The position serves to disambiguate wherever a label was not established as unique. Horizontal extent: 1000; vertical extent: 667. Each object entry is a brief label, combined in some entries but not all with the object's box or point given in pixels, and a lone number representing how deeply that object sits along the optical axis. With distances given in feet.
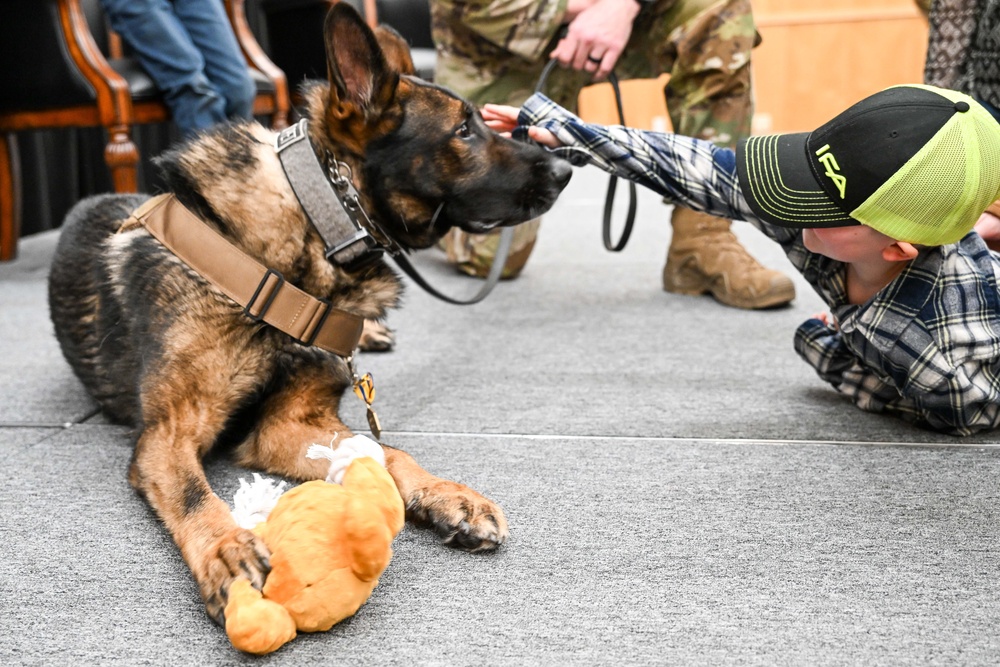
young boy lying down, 3.84
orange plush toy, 2.84
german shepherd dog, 4.01
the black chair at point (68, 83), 9.04
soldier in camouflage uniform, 7.91
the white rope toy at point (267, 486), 3.48
